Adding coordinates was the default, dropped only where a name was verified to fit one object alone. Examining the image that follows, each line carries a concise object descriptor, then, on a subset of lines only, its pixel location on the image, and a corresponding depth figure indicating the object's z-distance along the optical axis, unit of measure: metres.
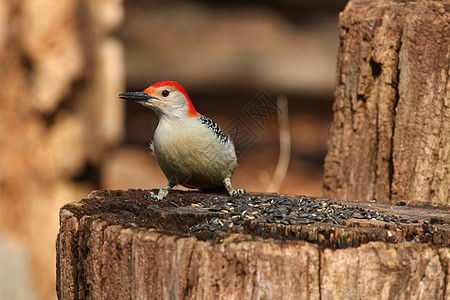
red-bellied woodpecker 7.54
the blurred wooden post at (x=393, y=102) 8.59
